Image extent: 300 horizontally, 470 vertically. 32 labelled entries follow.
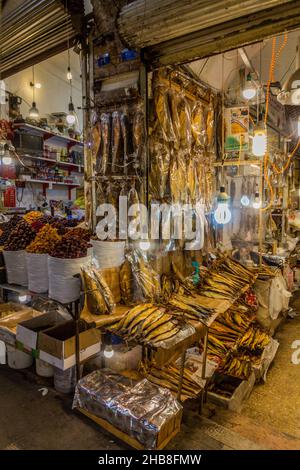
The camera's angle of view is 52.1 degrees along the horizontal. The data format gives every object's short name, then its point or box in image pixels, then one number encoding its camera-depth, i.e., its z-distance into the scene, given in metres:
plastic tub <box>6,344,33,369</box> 3.66
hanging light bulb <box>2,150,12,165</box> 6.16
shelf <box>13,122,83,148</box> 7.04
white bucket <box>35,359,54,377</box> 3.43
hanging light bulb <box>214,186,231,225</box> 4.58
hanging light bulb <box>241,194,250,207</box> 5.93
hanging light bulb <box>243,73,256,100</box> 4.43
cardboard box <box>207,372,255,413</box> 3.38
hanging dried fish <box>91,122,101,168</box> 3.76
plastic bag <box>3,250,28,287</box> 3.35
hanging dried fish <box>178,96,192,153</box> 4.02
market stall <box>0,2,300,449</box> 2.72
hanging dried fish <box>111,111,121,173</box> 3.61
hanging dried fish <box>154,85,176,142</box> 3.62
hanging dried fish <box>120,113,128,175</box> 3.57
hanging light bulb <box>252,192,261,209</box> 5.31
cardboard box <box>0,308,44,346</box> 3.18
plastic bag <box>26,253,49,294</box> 3.09
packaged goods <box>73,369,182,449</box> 2.29
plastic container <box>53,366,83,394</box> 3.13
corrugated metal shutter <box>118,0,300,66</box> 2.69
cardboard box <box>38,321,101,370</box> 2.62
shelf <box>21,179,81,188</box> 7.46
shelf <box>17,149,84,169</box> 7.15
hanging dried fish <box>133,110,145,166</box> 3.50
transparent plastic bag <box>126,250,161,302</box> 3.30
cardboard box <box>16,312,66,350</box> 2.80
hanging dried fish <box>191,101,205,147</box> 4.36
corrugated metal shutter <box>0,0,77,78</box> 3.85
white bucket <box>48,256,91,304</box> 2.87
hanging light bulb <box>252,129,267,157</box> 4.33
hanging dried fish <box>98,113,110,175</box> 3.69
